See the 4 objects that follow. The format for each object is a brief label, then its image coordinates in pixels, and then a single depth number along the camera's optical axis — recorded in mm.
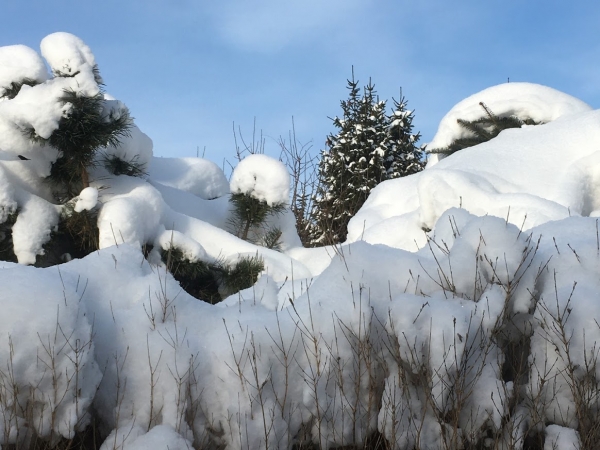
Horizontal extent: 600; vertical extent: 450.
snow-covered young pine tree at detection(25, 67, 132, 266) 4758
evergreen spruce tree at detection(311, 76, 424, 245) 13664
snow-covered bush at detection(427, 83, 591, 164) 7715
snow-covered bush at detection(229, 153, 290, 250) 5703
